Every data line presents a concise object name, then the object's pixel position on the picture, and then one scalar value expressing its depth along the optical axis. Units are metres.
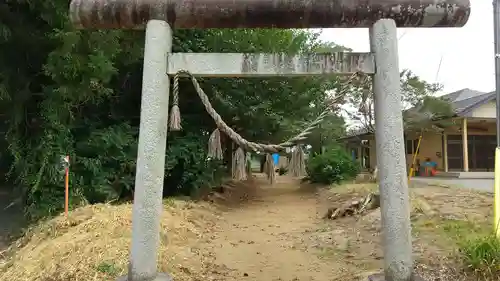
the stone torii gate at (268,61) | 4.16
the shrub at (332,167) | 16.88
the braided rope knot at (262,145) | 4.40
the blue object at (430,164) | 21.02
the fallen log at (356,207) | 10.02
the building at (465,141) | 18.42
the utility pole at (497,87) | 5.48
